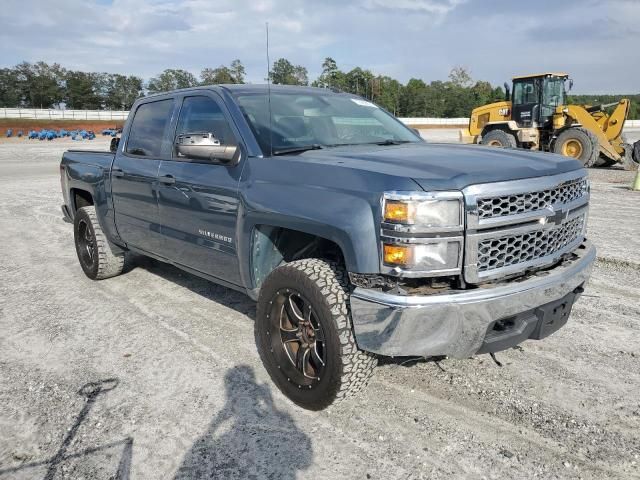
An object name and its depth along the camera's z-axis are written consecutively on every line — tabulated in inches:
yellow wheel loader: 572.1
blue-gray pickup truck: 99.0
